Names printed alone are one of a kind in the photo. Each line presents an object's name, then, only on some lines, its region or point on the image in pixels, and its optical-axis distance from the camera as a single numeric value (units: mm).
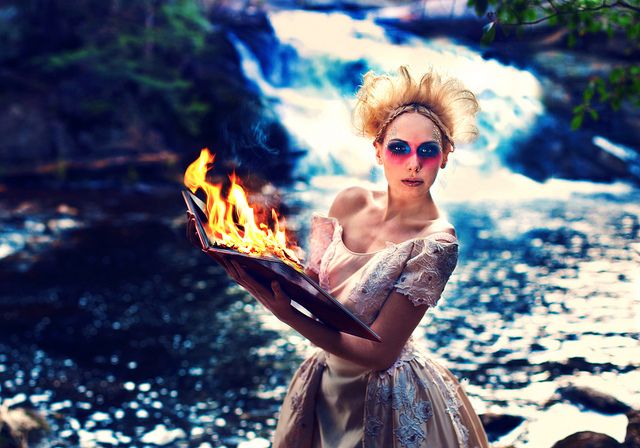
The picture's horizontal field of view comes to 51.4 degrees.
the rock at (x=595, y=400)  4465
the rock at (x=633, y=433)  3731
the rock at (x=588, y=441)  3818
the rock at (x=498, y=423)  4711
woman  2264
